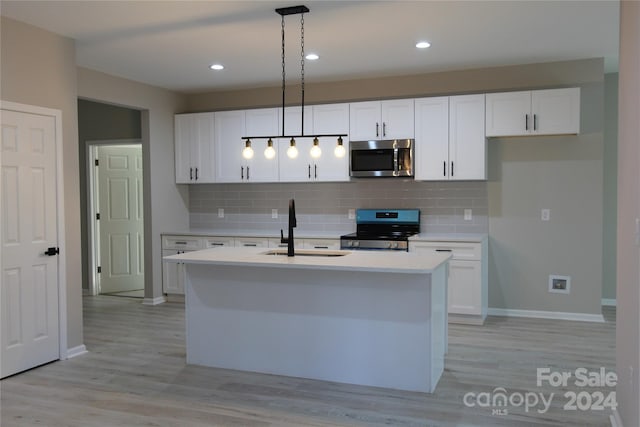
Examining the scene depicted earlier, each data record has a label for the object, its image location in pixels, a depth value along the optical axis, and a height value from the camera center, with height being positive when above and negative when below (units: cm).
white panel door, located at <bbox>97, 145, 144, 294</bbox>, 698 -19
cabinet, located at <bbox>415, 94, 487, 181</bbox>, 543 +62
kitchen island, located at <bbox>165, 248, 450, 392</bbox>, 350 -80
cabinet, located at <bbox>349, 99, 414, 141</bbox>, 566 +85
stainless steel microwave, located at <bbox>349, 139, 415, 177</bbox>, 564 +44
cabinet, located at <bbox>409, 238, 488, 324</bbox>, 523 -79
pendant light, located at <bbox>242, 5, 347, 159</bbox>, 373 +45
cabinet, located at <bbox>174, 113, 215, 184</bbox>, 653 +65
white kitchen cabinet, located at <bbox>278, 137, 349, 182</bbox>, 596 +40
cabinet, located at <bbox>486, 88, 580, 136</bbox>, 516 +84
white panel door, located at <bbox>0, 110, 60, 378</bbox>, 386 -30
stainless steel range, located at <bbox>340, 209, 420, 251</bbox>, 548 -34
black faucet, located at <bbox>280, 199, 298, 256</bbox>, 388 -20
